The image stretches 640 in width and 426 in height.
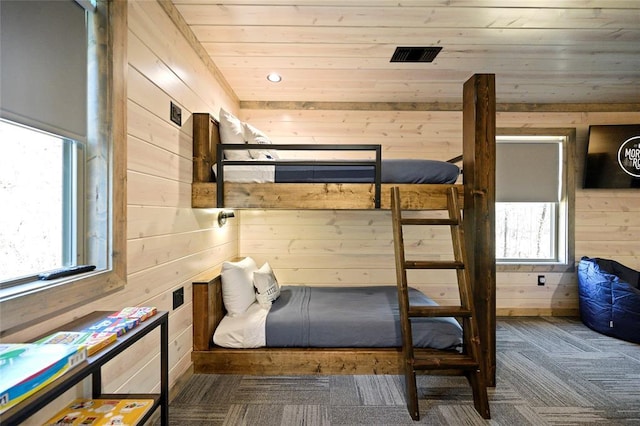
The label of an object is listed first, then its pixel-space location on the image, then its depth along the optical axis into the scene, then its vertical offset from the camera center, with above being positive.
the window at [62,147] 1.09 +0.29
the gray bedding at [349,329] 2.34 -0.86
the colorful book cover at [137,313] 1.30 -0.41
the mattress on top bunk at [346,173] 2.36 +0.31
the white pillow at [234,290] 2.56 -0.60
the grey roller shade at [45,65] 1.07 +0.57
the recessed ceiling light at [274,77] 3.03 +1.34
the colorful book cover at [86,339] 1.02 -0.41
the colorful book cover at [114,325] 1.15 -0.41
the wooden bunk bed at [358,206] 2.22 +0.07
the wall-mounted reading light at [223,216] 2.99 +0.00
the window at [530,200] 3.82 +0.16
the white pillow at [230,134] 2.52 +0.66
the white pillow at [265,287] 2.69 -0.62
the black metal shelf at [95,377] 0.74 -0.44
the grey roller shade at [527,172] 3.81 +0.50
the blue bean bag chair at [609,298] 3.01 -0.85
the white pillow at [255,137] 2.74 +0.68
